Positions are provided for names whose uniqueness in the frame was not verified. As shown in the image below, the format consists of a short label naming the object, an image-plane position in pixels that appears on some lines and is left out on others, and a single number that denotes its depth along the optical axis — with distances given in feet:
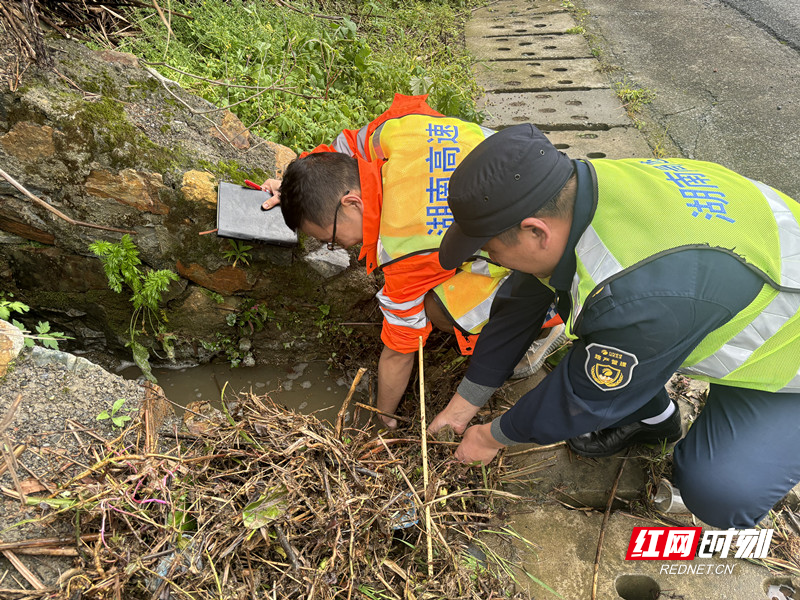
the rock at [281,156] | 9.03
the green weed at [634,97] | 14.01
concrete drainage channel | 13.15
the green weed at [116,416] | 5.95
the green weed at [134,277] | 7.84
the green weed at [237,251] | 8.18
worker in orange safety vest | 6.57
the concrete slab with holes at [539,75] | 15.33
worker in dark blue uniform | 4.51
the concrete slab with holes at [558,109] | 13.73
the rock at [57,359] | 6.25
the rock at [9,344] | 6.04
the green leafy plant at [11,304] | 6.70
